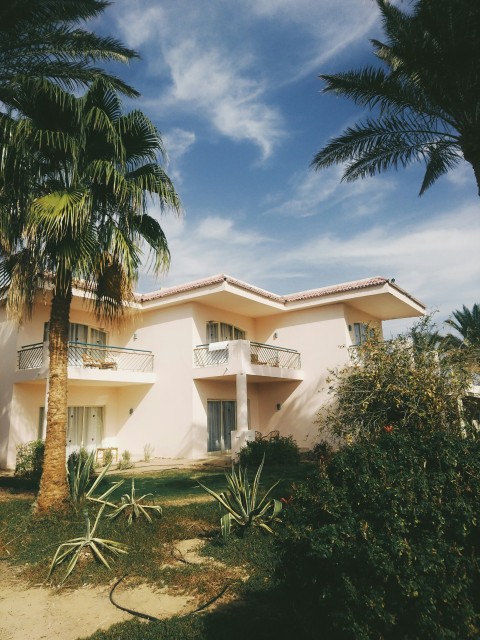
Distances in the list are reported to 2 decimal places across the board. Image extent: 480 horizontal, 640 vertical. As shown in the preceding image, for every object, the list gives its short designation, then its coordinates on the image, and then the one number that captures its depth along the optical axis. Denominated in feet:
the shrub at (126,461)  53.72
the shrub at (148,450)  61.02
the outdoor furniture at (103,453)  58.59
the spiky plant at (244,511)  21.71
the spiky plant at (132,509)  24.20
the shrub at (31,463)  44.06
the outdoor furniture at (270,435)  64.15
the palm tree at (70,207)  26.50
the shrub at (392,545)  9.18
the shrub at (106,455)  55.97
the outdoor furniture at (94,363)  55.67
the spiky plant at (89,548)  18.54
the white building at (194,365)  55.72
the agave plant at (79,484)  26.94
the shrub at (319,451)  55.77
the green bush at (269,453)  50.83
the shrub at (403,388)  37.81
